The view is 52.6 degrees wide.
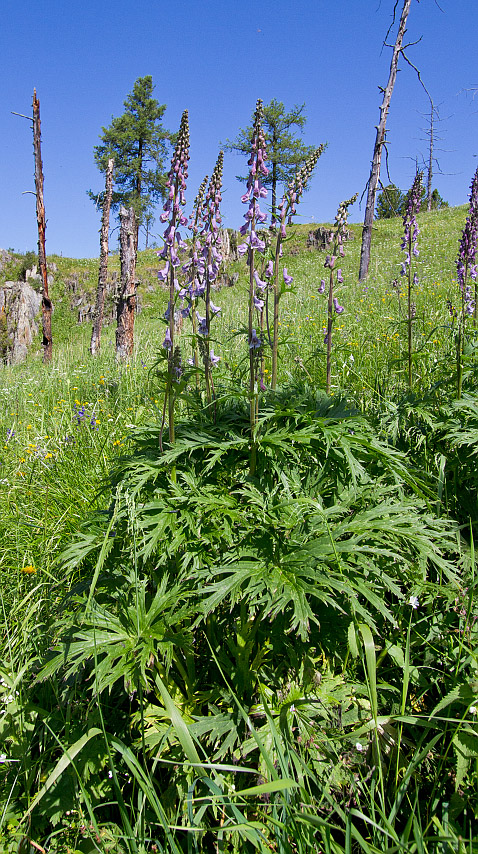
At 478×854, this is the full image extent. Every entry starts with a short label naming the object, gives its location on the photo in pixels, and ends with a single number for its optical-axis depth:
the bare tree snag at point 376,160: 15.30
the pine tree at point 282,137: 35.50
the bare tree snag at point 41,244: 12.88
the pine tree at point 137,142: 36.94
